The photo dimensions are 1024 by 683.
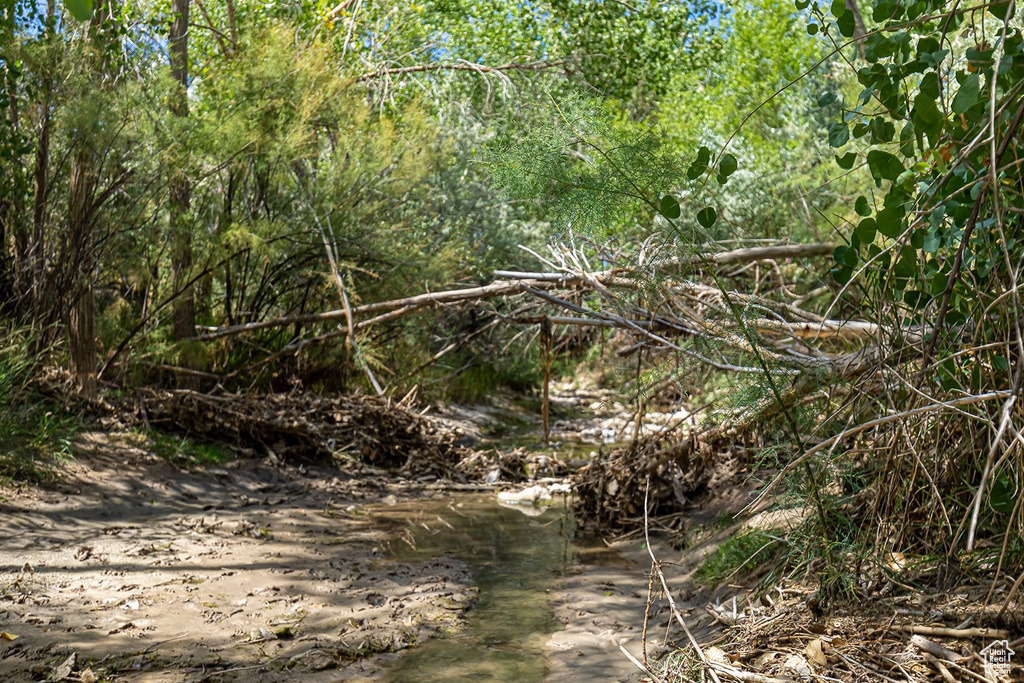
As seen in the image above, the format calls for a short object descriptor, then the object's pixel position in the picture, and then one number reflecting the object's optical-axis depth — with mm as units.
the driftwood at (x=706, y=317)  4508
